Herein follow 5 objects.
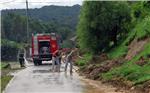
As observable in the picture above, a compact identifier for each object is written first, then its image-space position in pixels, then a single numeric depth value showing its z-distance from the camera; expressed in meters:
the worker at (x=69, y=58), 29.39
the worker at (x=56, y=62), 30.27
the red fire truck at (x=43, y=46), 43.41
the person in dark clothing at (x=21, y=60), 38.04
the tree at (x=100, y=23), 34.16
